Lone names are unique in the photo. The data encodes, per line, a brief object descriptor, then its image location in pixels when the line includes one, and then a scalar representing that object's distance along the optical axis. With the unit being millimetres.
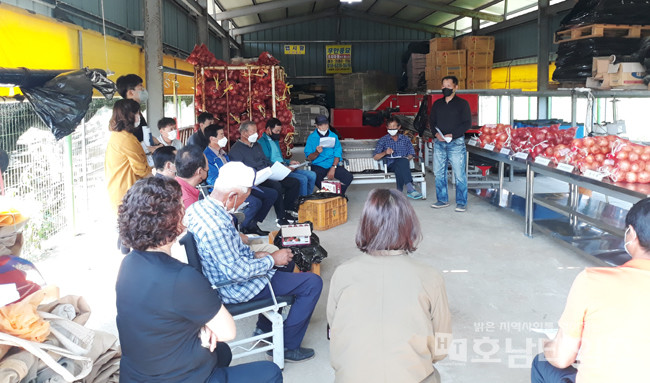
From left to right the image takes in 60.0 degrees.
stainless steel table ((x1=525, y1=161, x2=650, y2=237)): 4078
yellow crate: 6289
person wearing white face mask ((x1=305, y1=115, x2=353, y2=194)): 7598
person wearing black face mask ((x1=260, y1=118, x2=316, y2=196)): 7098
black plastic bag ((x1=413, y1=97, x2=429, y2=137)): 10148
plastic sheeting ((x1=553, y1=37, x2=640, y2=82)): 6941
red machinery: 14969
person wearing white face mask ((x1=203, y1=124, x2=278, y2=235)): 5836
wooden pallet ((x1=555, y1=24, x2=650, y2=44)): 6899
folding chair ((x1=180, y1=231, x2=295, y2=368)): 2850
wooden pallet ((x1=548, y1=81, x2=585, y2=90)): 7479
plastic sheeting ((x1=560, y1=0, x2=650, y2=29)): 6914
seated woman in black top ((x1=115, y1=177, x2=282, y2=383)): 1878
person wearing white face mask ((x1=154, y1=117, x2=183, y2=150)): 5684
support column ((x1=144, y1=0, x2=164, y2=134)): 7039
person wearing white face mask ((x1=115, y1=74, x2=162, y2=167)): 5172
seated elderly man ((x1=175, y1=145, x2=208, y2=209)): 3670
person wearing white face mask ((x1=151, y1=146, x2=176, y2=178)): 4129
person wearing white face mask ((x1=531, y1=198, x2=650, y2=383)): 1742
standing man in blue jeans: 6973
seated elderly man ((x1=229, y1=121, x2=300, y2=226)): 6188
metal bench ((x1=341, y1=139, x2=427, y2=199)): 7941
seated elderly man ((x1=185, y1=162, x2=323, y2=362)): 2834
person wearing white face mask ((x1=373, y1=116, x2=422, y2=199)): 7777
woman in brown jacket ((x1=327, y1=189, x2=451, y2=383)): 1896
